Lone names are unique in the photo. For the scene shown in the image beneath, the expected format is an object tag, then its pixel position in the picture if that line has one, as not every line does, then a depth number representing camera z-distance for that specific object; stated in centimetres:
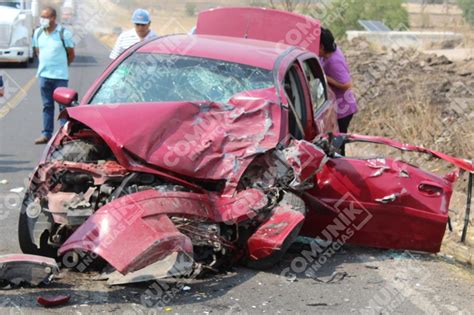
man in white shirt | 1003
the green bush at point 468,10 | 3391
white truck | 2077
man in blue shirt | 1059
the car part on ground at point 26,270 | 511
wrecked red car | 538
